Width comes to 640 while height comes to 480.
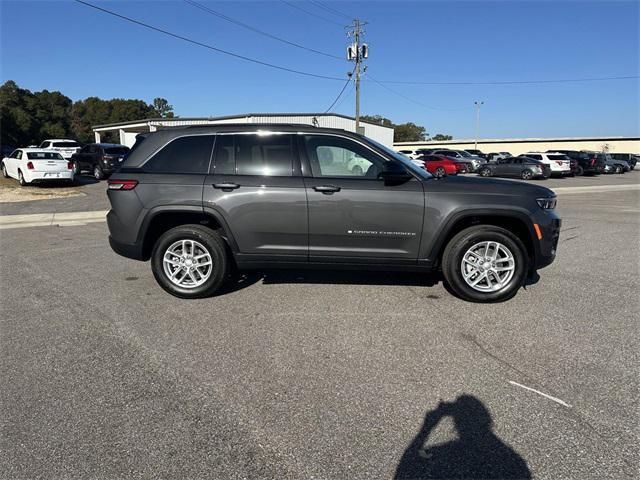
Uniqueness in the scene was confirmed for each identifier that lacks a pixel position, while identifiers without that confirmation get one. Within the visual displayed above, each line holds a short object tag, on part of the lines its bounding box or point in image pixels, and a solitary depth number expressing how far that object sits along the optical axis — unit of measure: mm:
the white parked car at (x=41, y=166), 17766
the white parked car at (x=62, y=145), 29080
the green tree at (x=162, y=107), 126750
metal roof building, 37125
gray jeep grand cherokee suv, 4680
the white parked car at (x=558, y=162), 29250
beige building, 68438
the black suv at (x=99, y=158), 21312
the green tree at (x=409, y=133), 123625
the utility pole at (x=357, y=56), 34438
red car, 30944
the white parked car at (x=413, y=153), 34344
